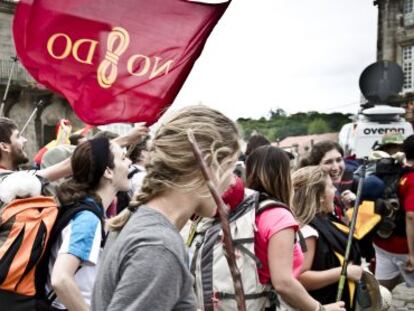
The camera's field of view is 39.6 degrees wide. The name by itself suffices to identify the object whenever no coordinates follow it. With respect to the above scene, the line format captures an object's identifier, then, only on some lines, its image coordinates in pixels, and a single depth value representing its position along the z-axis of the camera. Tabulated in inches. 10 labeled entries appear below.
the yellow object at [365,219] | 172.7
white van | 390.3
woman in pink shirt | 108.8
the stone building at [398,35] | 1419.8
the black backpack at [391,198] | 209.0
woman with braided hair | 60.0
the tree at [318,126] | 3041.3
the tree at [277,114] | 3184.1
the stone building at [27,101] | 980.6
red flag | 160.7
